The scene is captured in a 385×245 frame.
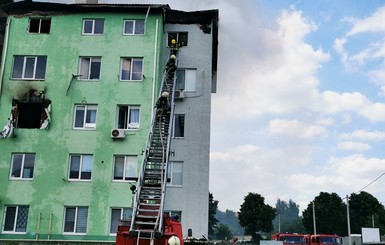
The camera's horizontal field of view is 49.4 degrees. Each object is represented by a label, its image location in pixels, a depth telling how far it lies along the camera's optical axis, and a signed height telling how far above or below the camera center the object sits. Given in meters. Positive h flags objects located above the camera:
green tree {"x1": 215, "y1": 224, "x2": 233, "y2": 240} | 102.06 -1.89
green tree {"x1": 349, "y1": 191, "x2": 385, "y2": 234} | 70.78 +3.00
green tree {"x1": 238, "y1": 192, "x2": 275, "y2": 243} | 72.12 +1.64
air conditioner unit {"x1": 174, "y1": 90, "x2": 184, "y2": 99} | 25.45 +7.59
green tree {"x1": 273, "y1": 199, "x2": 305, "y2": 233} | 113.56 -0.49
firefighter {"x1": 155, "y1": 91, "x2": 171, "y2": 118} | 18.92 +5.20
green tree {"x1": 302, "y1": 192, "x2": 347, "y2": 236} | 71.44 +2.01
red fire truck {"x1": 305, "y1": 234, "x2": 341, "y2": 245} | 31.33 -0.94
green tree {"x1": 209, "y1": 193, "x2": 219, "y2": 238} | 83.43 +2.03
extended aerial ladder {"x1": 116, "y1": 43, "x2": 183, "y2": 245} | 12.53 +1.00
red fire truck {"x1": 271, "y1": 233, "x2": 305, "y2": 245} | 31.91 -0.96
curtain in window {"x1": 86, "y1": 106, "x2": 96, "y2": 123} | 24.86 +6.12
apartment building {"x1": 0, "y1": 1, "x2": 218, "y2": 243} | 23.27 +6.32
